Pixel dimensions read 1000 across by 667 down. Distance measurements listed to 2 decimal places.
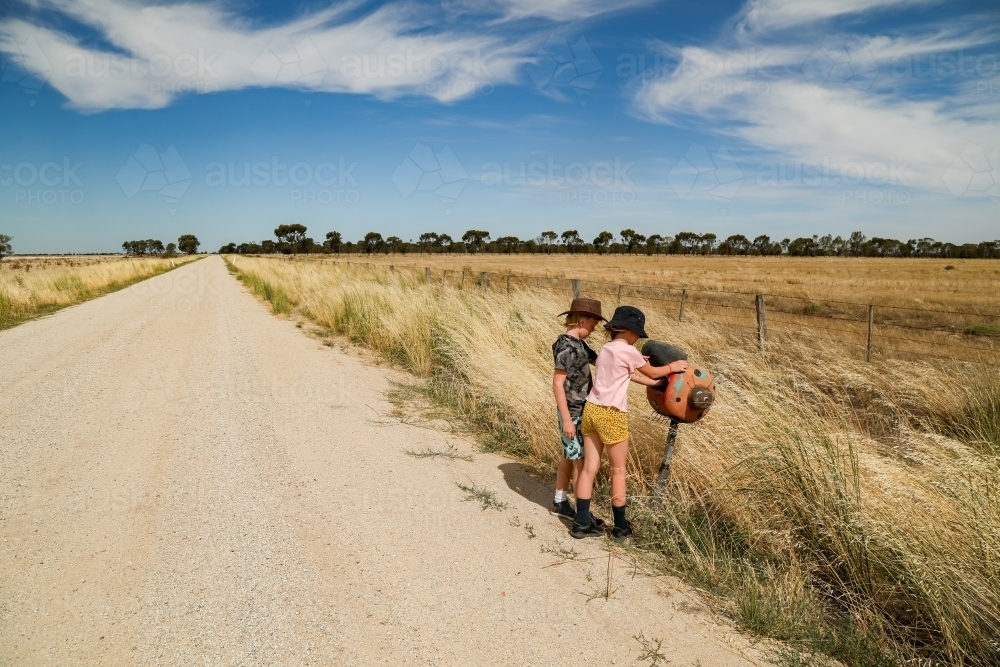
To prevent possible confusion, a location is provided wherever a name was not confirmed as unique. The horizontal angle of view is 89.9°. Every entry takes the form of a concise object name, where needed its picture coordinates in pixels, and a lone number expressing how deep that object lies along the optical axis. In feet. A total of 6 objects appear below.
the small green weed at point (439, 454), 14.57
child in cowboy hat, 10.92
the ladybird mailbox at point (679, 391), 9.52
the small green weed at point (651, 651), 7.25
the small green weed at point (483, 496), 11.81
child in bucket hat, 10.28
